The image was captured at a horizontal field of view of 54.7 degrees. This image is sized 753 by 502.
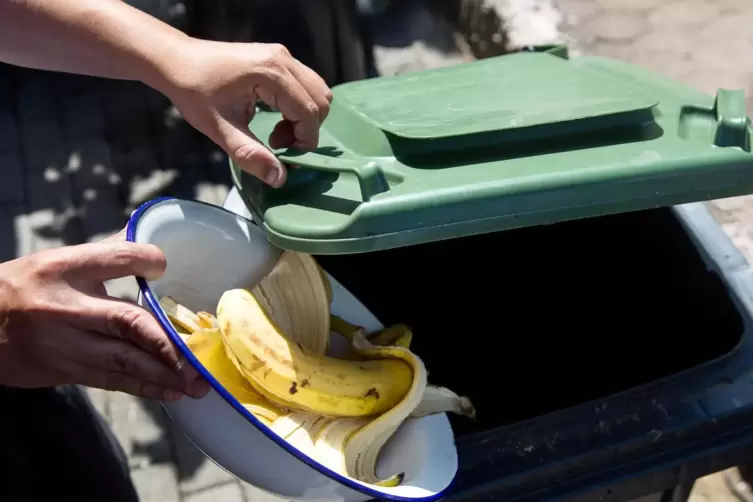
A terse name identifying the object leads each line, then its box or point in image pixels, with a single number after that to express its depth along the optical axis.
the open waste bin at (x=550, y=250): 0.98
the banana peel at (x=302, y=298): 1.15
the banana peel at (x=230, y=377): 1.01
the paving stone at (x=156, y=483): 1.86
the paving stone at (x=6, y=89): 3.22
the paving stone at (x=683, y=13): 2.95
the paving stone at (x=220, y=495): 1.84
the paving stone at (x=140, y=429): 1.96
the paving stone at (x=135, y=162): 2.89
